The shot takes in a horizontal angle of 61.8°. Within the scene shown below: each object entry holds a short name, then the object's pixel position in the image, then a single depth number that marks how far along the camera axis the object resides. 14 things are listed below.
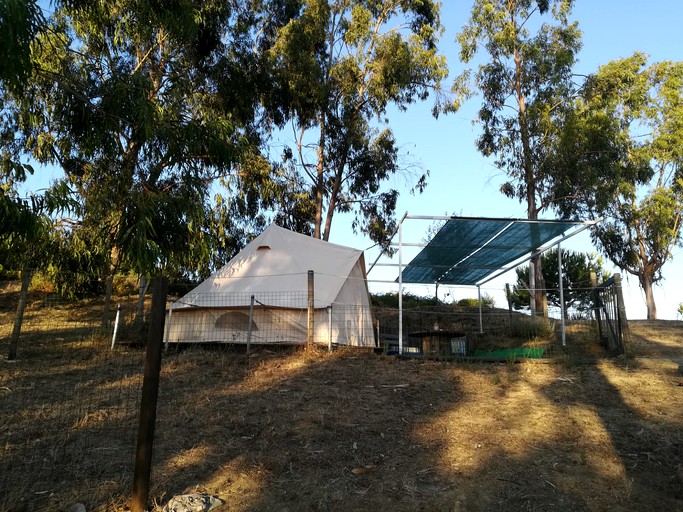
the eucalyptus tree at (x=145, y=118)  7.32
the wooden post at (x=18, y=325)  8.40
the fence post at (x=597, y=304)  10.66
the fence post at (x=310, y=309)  9.91
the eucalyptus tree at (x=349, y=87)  19.69
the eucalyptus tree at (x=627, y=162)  19.06
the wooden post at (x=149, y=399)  3.90
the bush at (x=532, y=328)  12.88
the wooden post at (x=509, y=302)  14.17
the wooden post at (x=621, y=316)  9.25
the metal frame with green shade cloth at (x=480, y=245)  10.09
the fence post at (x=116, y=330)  9.69
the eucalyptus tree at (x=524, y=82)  19.95
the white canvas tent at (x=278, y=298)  11.23
